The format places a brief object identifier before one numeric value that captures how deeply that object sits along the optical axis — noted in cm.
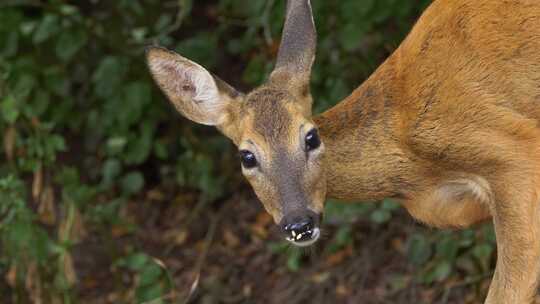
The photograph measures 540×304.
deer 1107
